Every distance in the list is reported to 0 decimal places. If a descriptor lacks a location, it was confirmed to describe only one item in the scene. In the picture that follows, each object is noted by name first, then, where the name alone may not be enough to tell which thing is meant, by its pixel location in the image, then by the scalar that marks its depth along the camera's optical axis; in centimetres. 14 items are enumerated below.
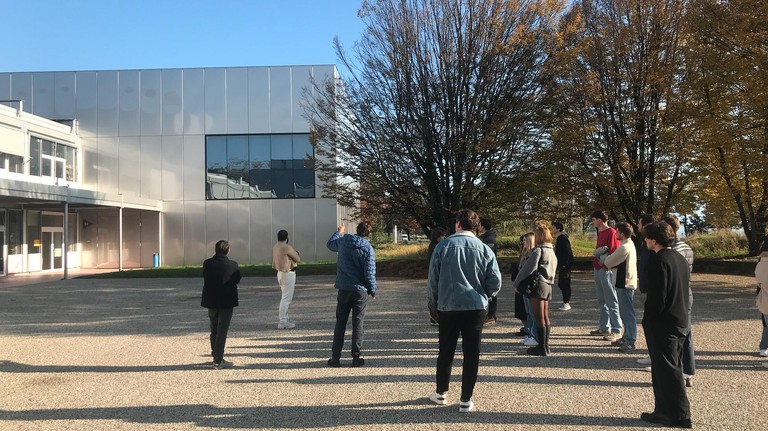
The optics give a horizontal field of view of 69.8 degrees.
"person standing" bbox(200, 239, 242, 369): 650
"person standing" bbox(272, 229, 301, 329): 892
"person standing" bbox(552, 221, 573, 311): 993
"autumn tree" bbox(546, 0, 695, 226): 1719
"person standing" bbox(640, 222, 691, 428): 442
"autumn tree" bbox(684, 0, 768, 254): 1284
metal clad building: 2762
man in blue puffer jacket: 647
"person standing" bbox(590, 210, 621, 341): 785
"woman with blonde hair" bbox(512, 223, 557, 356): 680
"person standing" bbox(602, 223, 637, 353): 694
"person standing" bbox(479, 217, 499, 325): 904
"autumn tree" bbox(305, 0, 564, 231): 1600
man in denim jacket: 472
